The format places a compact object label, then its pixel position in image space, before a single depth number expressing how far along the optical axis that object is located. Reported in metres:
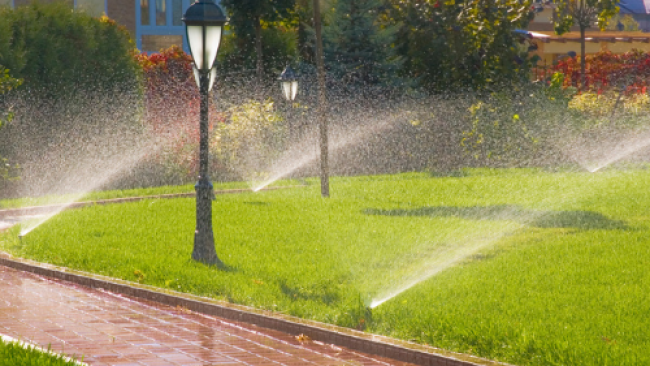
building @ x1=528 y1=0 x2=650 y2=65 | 55.89
